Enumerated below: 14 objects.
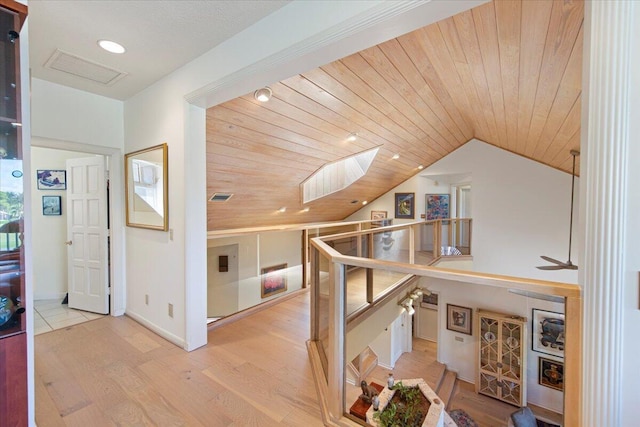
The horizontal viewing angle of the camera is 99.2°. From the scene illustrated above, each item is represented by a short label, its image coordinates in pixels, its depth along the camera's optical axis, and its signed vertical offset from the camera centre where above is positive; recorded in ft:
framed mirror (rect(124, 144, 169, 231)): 8.34 +0.68
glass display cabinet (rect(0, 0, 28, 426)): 4.02 -0.22
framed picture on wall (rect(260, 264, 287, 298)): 13.85 -3.90
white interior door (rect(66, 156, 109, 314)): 10.37 -1.06
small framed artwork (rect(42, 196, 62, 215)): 12.49 +0.13
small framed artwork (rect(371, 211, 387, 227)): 22.20 -0.70
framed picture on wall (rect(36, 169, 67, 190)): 12.39 +1.33
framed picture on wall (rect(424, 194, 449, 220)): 22.38 +0.22
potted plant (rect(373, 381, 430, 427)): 4.43 -3.37
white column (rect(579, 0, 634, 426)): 2.85 +0.14
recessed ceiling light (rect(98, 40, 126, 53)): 6.48 +3.95
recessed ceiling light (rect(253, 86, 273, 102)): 7.52 +3.20
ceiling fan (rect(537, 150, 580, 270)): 8.86 -1.94
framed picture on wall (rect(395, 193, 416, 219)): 22.61 +0.31
